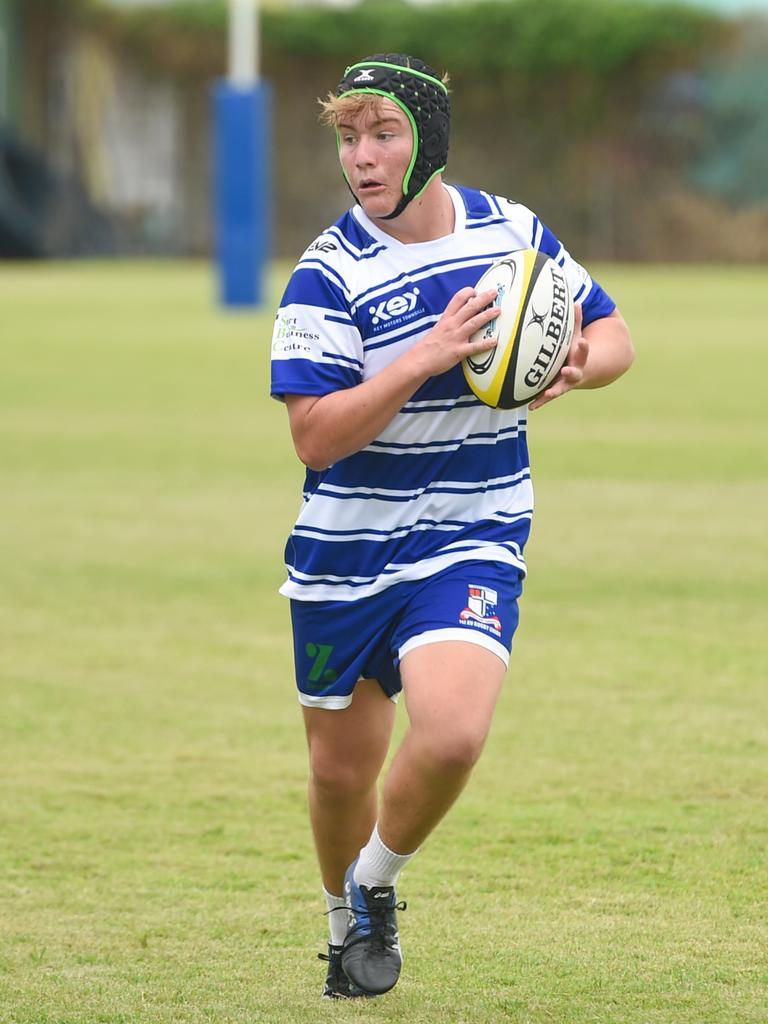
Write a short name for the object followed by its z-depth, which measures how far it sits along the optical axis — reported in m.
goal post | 58.72
